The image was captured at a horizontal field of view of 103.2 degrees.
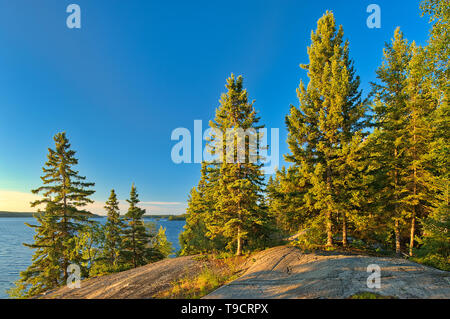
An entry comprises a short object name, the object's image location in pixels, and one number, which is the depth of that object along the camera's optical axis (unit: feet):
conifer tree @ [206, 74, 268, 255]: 43.27
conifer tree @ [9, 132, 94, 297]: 54.60
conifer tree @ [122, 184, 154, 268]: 80.67
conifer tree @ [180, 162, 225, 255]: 50.17
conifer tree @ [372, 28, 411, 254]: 42.06
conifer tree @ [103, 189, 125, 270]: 68.74
